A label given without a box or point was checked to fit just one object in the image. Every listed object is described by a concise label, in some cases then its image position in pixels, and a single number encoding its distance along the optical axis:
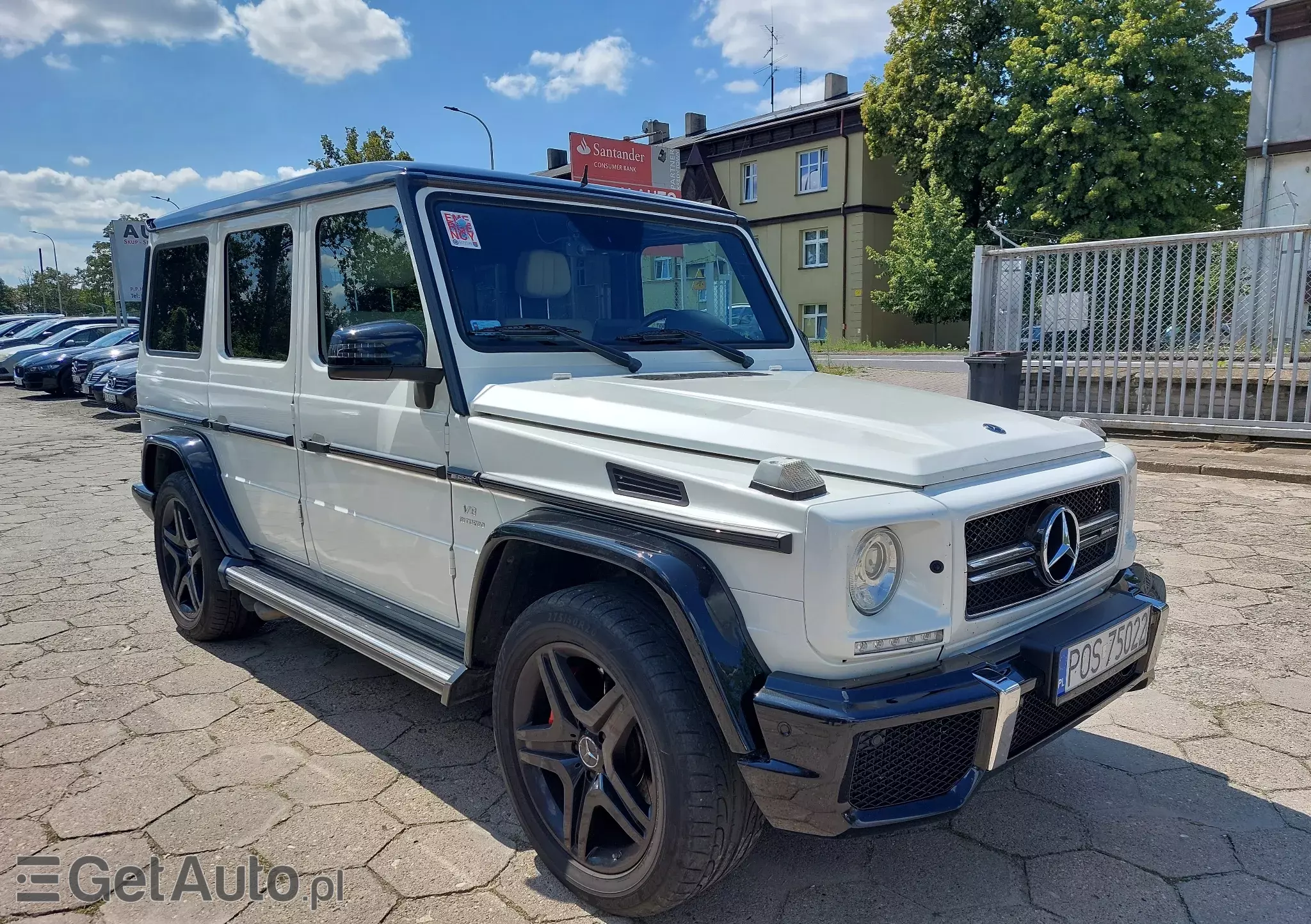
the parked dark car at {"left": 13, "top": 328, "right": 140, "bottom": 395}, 19.80
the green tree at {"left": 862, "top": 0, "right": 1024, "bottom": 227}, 30.03
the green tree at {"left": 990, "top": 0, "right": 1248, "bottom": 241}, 26.73
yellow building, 34.00
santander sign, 20.23
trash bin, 10.06
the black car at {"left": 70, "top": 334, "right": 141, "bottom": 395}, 16.86
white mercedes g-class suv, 2.06
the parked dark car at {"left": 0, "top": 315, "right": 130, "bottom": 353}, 24.28
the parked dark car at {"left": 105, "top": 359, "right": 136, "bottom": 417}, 14.27
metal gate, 8.71
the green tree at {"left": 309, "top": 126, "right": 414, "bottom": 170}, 26.03
